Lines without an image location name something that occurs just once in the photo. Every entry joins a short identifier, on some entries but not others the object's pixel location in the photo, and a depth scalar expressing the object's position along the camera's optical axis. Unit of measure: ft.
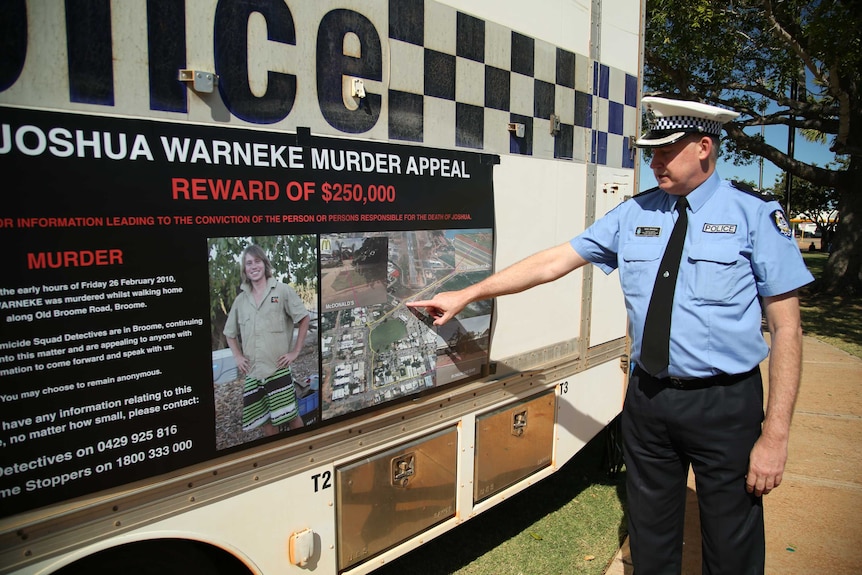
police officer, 6.80
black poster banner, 4.60
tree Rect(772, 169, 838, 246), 95.09
